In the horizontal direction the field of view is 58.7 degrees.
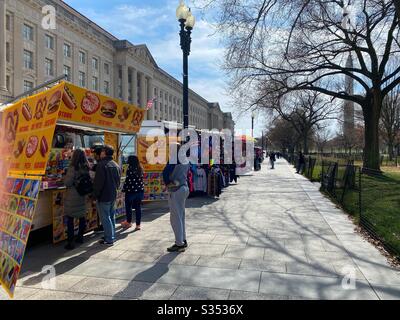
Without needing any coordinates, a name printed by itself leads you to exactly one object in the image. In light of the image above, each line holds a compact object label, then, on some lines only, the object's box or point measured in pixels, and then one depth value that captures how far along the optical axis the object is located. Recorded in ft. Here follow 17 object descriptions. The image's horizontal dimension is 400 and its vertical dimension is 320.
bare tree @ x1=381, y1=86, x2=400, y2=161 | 165.07
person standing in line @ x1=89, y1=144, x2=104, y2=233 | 21.58
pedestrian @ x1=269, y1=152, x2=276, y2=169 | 106.79
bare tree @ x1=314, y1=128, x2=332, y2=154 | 279.28
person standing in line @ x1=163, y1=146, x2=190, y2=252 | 18.93
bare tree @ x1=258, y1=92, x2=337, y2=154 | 144.21
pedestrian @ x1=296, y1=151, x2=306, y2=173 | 82.12
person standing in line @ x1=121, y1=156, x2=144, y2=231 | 24.64
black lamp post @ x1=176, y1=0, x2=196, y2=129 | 35.01
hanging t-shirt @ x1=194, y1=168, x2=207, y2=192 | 40.32
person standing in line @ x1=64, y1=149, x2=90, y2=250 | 19.82
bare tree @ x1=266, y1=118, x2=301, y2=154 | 218.61
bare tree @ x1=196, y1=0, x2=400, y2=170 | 60.75
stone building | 146.41
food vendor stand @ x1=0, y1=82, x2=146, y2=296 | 13.94
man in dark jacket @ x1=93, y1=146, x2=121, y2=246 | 20.26
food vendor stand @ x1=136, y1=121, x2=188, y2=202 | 36.27
